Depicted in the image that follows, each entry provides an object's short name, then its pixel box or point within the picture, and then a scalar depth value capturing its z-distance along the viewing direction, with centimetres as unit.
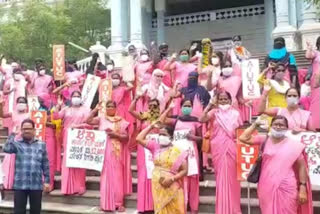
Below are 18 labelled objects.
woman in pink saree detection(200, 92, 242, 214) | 639
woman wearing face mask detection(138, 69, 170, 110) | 823
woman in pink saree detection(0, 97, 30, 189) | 789
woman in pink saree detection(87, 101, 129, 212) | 738
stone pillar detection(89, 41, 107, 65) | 1631
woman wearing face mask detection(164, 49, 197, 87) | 891
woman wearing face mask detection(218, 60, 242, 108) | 778
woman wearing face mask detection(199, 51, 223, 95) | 798
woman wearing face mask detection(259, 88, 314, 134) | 598
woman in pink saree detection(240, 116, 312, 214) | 518
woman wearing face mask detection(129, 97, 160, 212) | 695
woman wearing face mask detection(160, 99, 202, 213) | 676
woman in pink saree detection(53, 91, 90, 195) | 790
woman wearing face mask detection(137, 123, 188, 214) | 556
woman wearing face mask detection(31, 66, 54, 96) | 1019
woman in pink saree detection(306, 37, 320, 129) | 684
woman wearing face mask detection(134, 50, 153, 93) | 914
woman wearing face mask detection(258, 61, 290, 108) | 687
